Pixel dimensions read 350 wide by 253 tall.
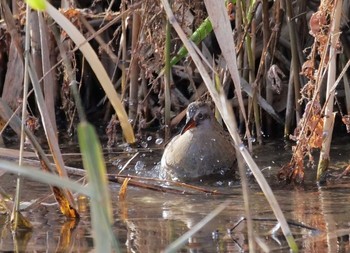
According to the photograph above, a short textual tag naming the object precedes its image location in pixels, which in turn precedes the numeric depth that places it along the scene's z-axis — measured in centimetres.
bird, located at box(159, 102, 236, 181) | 1048
